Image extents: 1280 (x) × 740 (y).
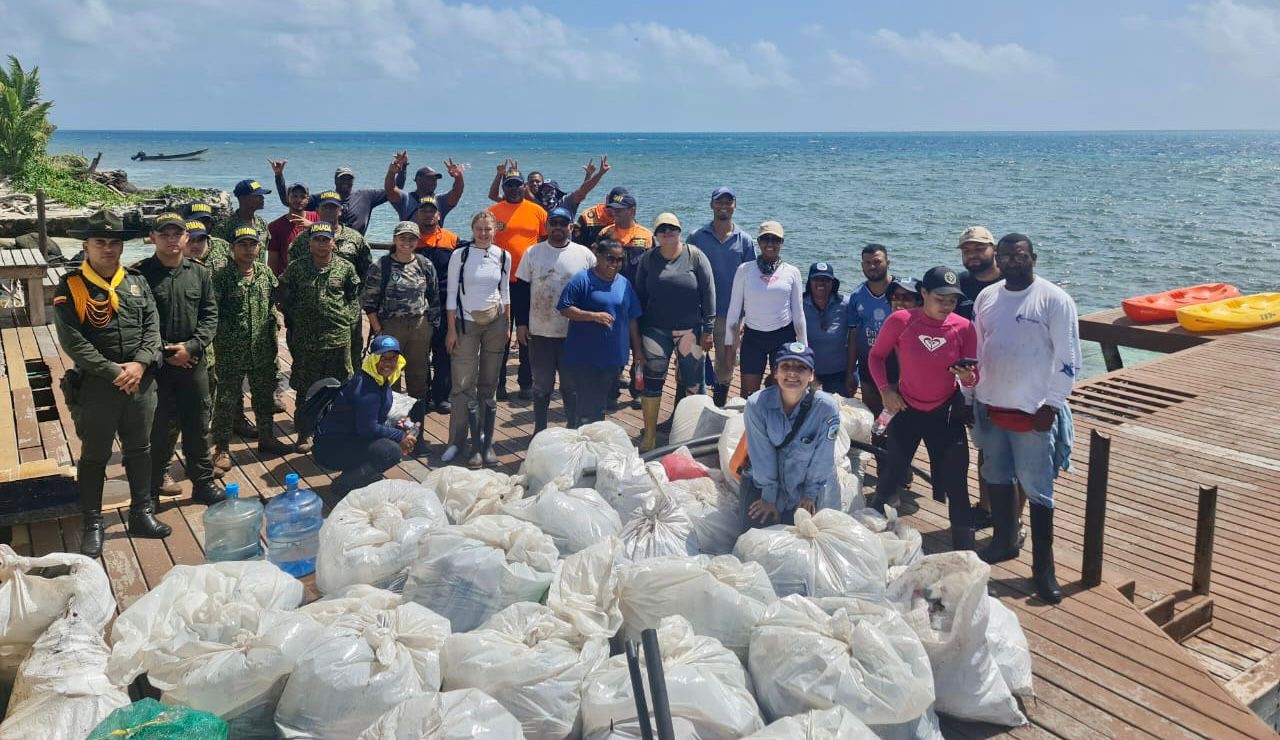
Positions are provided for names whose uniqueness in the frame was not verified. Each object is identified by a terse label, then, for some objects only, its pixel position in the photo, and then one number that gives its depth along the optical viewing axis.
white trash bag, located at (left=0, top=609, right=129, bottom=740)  2.86
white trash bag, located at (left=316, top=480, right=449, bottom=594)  3.81
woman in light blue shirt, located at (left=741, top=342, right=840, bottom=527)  4.30
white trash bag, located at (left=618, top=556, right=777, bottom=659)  3.31
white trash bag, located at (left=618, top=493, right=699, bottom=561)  4.13
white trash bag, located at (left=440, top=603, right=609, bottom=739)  2.88
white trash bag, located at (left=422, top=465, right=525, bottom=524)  4.36
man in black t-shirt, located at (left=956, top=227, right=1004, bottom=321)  5.17
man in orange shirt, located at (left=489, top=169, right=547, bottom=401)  7.21
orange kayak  12.58
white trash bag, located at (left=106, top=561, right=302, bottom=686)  3.07
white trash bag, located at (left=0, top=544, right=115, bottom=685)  3.25
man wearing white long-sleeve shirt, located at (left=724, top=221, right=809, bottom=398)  5.91
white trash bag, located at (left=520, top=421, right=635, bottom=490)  4.73
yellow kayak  11.90
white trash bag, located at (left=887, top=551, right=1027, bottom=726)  3.24
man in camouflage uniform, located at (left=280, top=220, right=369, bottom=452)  5.78
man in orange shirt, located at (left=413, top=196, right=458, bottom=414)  6.64
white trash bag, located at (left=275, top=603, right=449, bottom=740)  2.86
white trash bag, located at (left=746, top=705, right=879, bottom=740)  2.62
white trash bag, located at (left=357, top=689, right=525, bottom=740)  2.58
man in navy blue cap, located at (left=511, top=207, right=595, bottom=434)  6.21
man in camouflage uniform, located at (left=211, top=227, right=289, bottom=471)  5.54
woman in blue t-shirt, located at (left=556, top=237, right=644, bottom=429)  5.80
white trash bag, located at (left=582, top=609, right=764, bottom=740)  2.80
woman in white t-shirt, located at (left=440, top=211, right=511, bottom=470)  6.00
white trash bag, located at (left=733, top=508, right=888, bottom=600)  3.69
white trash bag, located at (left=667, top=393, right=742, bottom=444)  5.71
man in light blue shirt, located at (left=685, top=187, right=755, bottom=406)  6.66
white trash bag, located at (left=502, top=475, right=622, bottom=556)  4.01
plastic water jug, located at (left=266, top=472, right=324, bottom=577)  4.44
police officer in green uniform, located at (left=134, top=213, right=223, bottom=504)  4.70
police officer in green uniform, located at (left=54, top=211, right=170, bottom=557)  4.23
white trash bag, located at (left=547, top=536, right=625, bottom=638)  3.16
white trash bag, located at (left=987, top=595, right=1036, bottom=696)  3.37
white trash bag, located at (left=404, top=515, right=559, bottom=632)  3.51
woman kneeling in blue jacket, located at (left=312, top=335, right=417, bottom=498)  5.09
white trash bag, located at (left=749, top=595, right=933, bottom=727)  2.92
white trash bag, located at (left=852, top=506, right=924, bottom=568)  4.04
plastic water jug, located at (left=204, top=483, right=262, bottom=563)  4.48
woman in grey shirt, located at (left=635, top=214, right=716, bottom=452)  6.10
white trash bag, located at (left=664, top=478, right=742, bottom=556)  4.42
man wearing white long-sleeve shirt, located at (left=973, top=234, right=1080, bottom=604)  4.27
